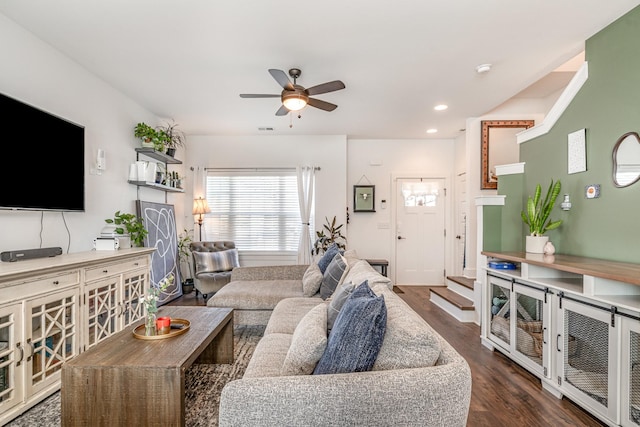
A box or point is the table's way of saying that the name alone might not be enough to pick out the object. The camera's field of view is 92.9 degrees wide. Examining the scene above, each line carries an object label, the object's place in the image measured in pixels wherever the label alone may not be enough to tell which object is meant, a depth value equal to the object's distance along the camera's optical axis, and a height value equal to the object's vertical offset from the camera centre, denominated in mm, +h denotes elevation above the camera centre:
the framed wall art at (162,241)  4051 -399
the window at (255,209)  5371 +75
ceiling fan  2596 +1103
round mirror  2132 +386
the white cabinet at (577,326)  1667 -764
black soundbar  2099 -301
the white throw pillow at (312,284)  3092 -720
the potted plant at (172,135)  4402 +1236
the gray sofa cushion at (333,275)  2889 -598
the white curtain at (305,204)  5250 +161
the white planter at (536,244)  2676 -271
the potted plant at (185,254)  4957 -682
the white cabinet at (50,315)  1823 -736
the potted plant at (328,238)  5180 -422
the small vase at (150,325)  1994 -743
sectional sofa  1066 -633
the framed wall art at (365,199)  5566 +261
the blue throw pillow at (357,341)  1206 -518
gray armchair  4398 -774
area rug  1854 -1250
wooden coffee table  1547 -922
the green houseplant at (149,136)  3852 +997
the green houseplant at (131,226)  3309 -144
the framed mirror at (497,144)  4395 +1003
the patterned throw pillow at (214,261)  4547 -736
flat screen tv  2207 +435
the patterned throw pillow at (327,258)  3230 -485
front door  5602 -420
